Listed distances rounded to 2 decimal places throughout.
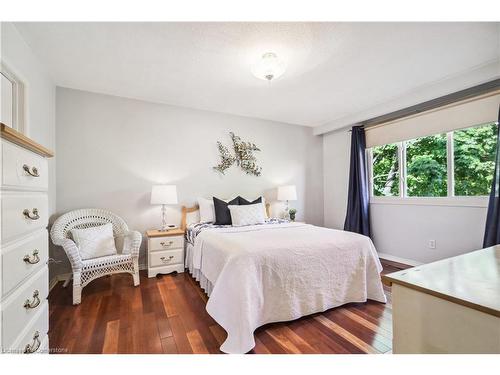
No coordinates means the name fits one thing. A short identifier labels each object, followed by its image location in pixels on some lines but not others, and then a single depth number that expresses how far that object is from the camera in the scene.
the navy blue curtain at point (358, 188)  3.91
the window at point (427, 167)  3.18
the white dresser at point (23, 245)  0.75
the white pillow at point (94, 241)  2.51
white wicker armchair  2.29
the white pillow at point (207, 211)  3.43
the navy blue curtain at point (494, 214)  2.48
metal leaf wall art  3.88
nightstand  2.96
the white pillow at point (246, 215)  3.19
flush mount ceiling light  2.18
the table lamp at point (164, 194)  3.08
